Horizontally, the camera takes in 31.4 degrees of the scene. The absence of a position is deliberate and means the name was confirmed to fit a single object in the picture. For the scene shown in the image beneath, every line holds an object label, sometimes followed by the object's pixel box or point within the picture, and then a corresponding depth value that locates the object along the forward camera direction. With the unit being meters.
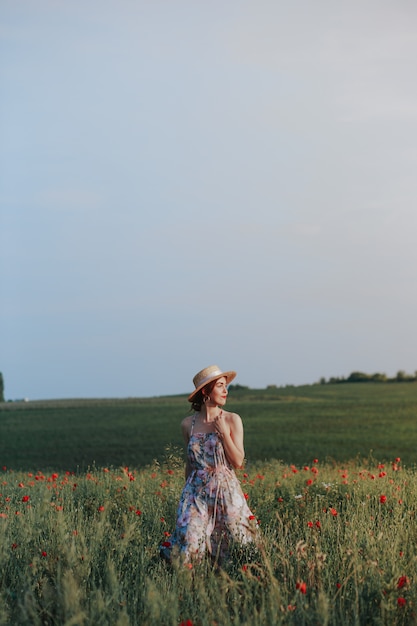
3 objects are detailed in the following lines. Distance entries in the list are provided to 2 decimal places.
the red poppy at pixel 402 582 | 4.45
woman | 6.11
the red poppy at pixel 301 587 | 4.11
